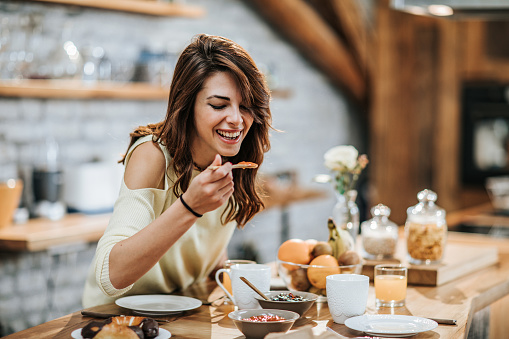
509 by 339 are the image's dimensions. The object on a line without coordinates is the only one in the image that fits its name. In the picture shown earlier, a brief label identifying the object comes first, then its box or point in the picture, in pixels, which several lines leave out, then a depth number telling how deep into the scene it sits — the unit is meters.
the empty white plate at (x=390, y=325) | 1.51
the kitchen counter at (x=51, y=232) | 3.12
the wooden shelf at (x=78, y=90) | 3.36
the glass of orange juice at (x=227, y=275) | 1.86
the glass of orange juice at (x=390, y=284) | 1.80
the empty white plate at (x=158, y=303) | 1.71
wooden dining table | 1.56
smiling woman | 1.63
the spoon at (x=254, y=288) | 1.65
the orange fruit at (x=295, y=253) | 1.91
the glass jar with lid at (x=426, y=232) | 2.21
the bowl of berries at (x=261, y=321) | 1.46
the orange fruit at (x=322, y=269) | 1.83
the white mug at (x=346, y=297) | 1.62
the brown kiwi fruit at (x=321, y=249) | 1.91
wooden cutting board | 2.14
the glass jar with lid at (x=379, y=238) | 2.26
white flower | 2.14
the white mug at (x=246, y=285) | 1.71
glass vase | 2.20
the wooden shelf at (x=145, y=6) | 3.68
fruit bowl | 1.84
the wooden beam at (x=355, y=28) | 5.93
